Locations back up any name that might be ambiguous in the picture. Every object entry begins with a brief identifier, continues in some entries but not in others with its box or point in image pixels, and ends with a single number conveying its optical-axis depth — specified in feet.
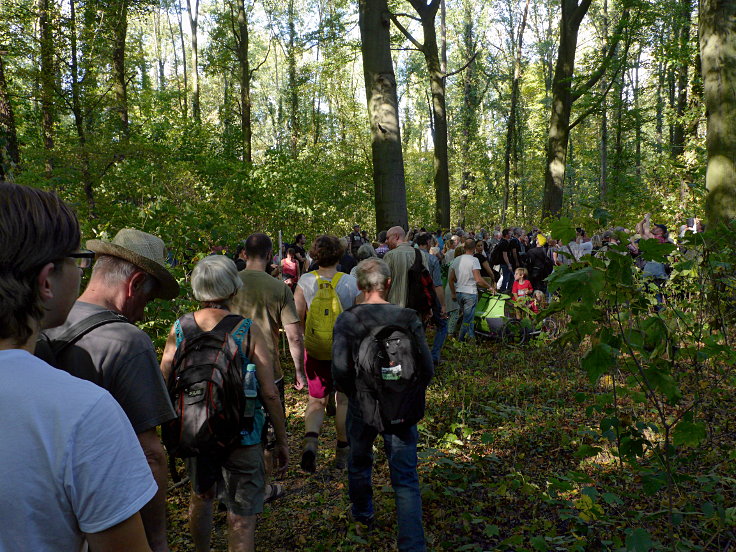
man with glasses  3.28
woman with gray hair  9.61
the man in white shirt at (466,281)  29.25
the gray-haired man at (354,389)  10.84
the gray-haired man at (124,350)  6.37
